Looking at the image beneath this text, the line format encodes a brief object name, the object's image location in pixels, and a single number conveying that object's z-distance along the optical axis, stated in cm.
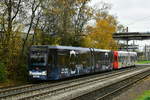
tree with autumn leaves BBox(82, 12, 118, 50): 4498
